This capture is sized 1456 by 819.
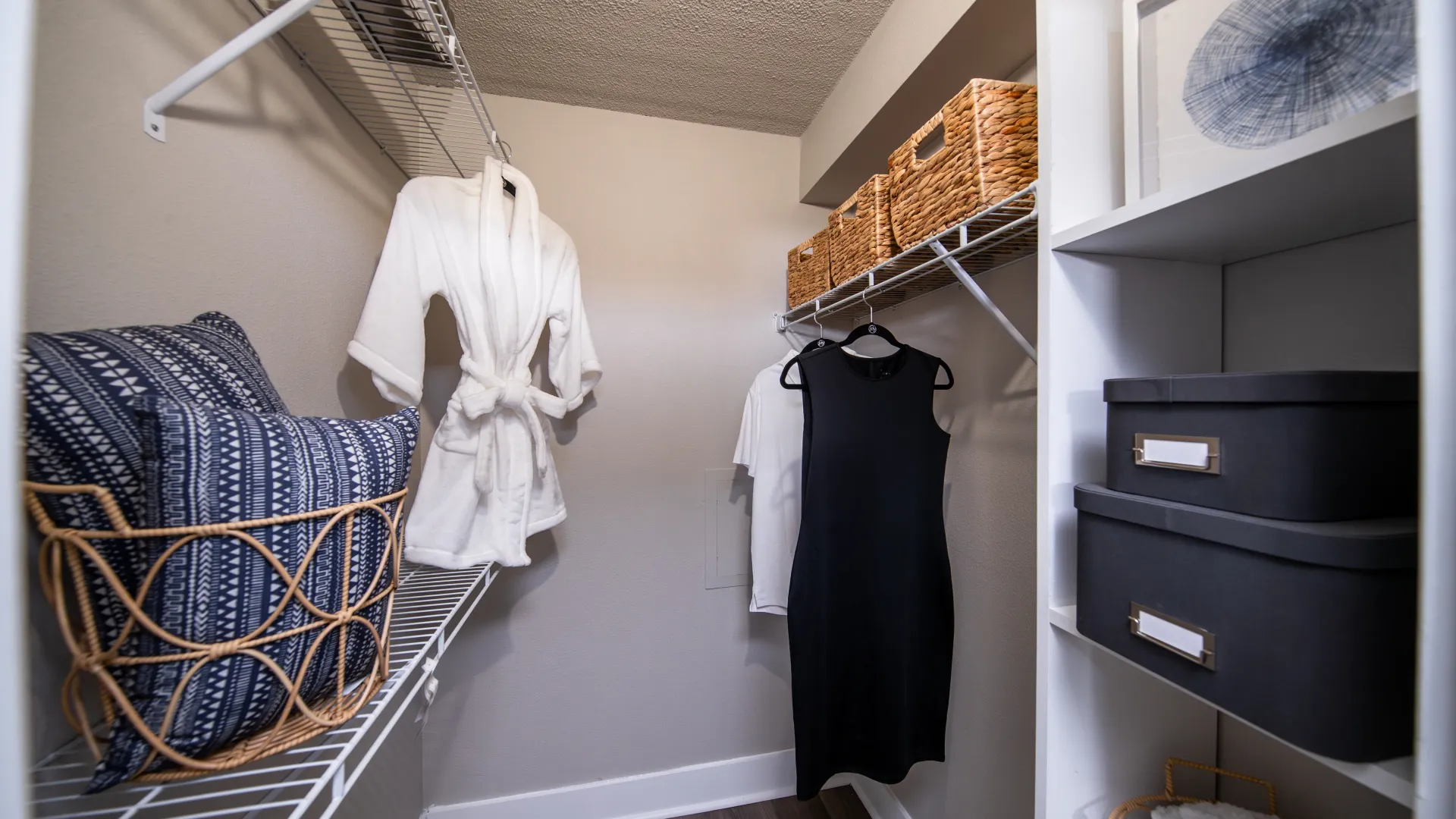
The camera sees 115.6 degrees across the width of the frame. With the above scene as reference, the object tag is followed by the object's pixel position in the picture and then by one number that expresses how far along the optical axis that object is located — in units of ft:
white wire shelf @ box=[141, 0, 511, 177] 2.12
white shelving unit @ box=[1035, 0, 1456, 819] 2.04
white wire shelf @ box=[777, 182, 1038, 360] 2.63
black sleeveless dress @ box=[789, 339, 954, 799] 3.74
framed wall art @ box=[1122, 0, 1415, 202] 1.37
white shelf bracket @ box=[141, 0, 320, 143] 1.97
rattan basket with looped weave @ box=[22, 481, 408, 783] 1.30
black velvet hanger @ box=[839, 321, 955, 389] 3.93
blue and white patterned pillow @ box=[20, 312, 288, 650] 1.30
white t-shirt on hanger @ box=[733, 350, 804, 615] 4.64
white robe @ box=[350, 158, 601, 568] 3.18
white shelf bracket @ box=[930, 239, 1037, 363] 2.72
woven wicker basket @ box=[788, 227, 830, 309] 4.68
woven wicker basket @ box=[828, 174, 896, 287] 3.60
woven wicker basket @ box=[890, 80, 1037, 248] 2.63
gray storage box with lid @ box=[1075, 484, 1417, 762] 1.21
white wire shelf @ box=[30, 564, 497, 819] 1.43
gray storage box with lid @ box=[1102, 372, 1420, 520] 1.34
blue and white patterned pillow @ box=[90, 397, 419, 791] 1.32
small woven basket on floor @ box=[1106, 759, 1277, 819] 2.09
